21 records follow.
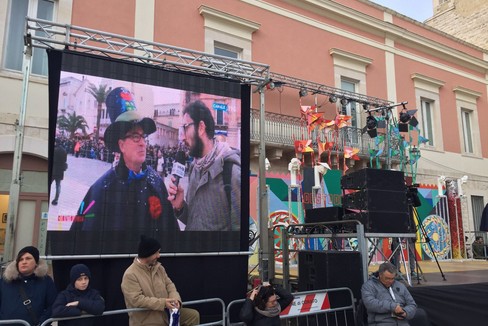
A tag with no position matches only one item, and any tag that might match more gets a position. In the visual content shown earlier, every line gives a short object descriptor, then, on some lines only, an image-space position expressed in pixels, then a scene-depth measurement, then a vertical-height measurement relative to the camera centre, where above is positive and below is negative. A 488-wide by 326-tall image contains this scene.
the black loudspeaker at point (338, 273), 5.00 -0.54
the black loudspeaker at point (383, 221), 5.37 +0.14
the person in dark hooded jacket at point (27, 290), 3.37 -0.51
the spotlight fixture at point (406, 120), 10.91 +3.13
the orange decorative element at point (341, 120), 12.59 +3.53
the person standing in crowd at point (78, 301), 3.30 -0.59
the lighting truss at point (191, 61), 4.72 +2.37
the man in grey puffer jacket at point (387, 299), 4.30 -0.76
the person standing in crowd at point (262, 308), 3.75 -0.73
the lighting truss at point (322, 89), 11.69 +4.42
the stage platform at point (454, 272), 6.34 -0.84
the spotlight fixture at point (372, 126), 11.30 +3.02
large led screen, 4.49 +0.91
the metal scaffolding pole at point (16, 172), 4.55 +0.71
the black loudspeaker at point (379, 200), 5.48 +0.44
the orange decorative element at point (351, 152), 12.66 +2.54
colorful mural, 11.02 +0.70
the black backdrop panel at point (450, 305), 5.42 -1.03
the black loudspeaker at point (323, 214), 6.04 +0.27
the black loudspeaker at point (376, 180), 5.57 +0.74
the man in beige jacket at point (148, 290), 3.49 -0.53
